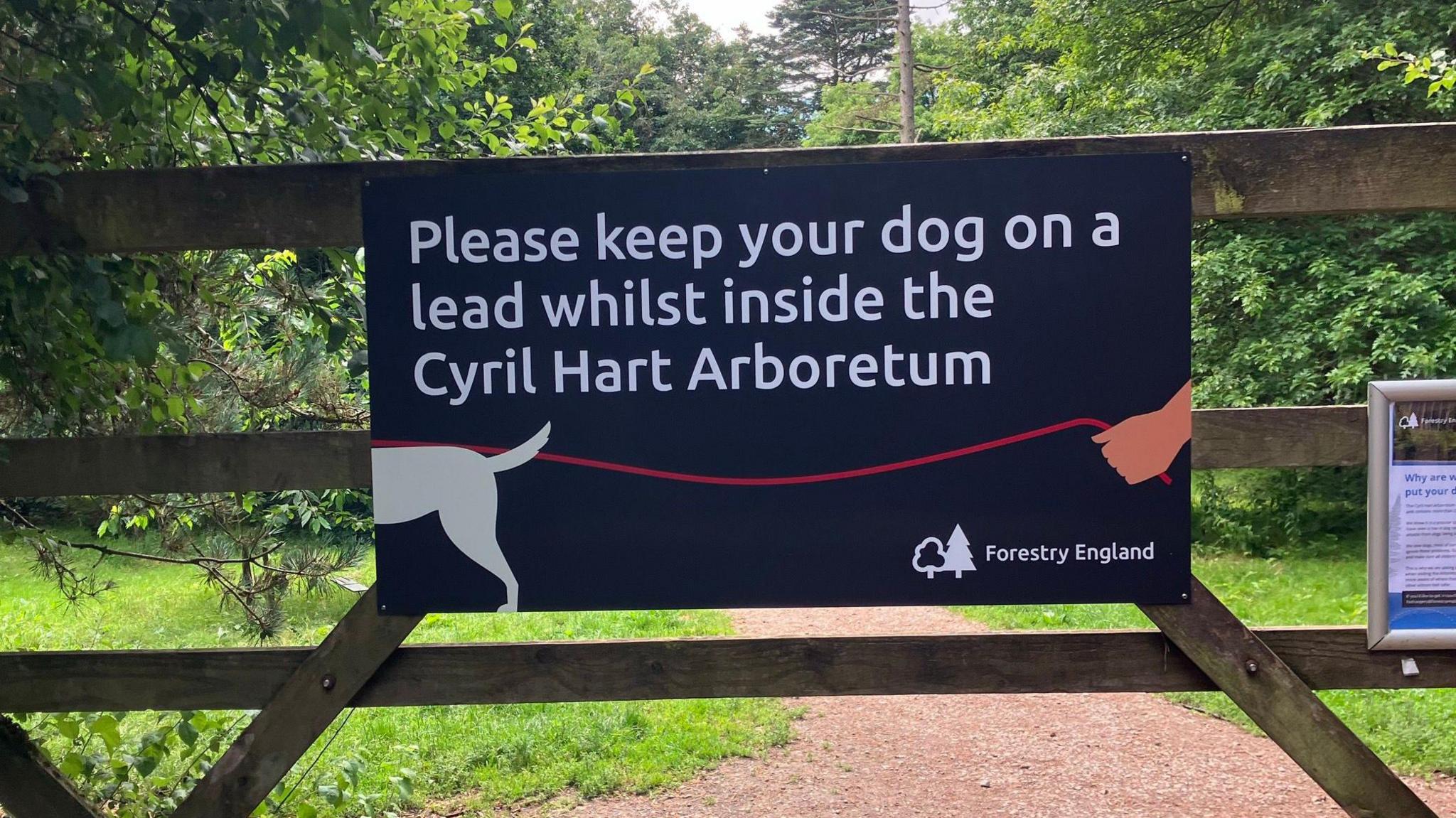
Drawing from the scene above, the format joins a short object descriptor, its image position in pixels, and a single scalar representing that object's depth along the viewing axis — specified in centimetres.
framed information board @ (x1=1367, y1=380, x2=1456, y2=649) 250
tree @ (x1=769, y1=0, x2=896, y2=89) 4625
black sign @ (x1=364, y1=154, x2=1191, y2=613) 251
